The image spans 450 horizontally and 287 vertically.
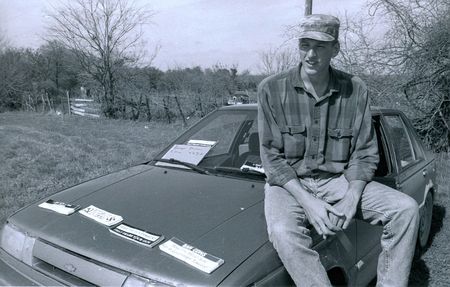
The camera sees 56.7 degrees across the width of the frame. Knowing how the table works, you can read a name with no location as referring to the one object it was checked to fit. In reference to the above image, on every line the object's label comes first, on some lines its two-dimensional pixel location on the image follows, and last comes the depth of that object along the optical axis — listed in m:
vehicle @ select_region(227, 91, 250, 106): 15.99
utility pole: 9.38
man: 2.24
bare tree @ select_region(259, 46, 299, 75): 15.05
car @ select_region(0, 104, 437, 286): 1.87
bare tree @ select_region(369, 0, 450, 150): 8.21
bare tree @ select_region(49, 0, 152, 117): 21.77
